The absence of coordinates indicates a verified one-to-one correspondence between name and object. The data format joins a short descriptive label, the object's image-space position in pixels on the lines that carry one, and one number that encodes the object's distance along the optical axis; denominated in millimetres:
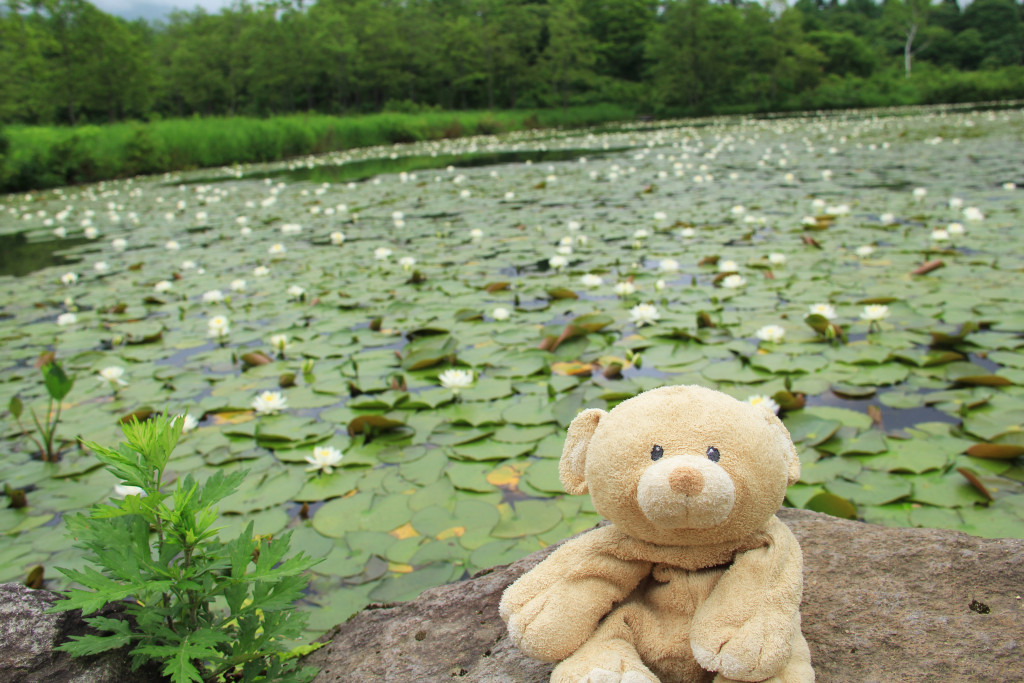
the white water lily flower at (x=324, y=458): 1810
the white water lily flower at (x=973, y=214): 3924
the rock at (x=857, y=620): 794
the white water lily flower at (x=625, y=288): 3146
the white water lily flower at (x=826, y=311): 2467
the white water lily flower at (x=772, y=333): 2412
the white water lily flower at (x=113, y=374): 2336
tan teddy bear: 676
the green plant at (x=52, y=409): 1709
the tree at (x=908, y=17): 36438
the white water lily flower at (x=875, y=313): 2414
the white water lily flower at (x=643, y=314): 2676
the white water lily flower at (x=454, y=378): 2131
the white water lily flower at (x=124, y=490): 1561
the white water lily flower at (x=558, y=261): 3609
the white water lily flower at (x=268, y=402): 2135
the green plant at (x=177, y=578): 811
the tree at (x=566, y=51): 31672
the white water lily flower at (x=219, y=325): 2863
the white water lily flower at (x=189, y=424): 2010
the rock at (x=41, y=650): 838
